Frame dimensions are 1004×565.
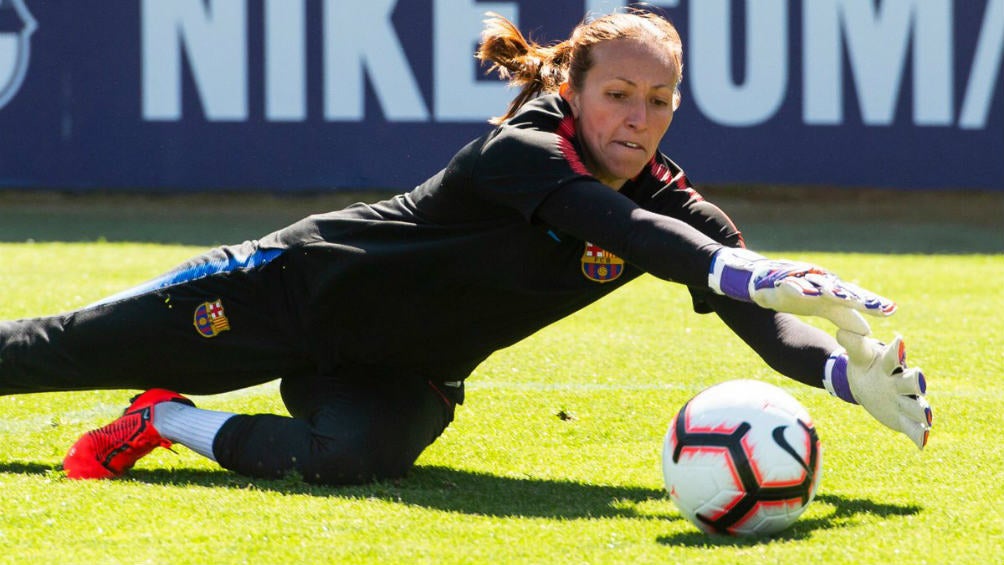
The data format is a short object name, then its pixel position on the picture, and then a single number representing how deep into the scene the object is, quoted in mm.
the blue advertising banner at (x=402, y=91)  23703
